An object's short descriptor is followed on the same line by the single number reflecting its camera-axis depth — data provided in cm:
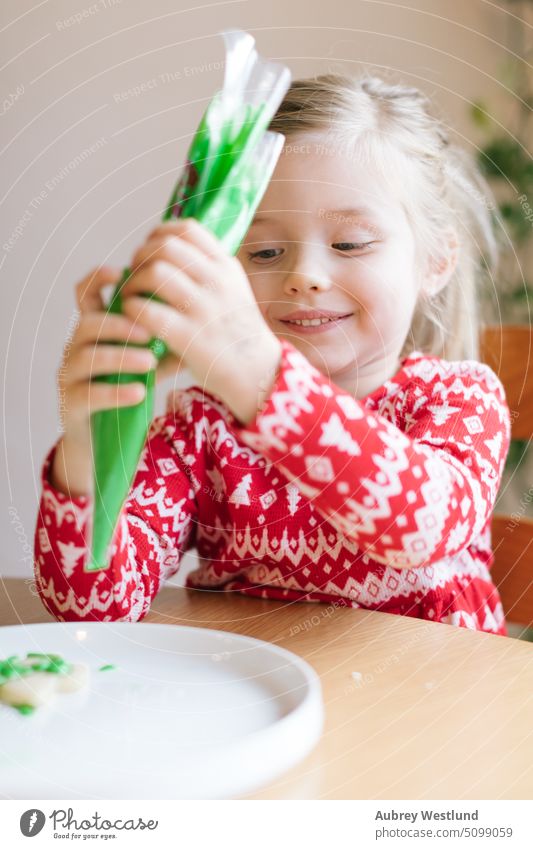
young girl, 40
